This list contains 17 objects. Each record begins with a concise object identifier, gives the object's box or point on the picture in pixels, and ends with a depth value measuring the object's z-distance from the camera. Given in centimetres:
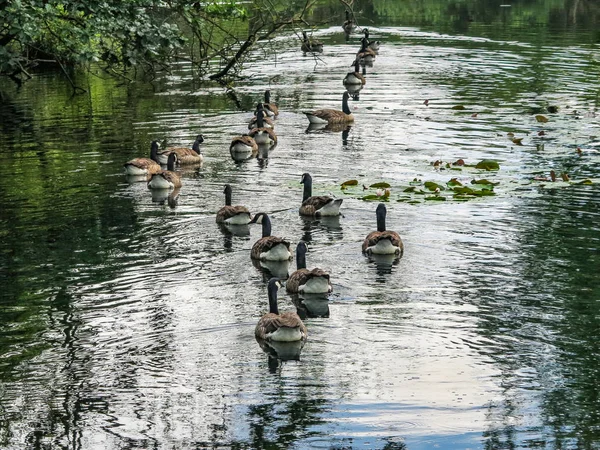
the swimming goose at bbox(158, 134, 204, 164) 2998
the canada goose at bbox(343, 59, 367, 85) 4394
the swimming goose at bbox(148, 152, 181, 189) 2684
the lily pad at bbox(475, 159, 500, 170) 2758
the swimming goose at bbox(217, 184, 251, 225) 2286
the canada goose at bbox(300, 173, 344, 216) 2311
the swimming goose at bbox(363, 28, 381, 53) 5344
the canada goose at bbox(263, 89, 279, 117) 3703
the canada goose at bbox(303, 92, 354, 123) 3569
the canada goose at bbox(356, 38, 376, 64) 5077
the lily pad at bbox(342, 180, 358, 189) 2615
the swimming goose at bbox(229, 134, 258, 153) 3106
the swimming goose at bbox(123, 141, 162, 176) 2838
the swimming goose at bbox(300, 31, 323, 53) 5463
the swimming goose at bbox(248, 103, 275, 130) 3452
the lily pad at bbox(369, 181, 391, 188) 2573
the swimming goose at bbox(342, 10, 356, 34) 6530
